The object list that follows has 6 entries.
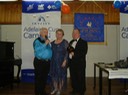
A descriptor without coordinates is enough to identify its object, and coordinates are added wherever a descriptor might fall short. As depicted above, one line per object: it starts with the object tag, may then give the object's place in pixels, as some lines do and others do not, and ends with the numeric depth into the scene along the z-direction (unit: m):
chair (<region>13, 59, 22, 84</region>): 7.52
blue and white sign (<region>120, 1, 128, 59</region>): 8.18
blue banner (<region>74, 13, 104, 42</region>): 9.02
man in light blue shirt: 5.27
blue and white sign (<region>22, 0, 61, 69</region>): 7.91
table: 4.63
